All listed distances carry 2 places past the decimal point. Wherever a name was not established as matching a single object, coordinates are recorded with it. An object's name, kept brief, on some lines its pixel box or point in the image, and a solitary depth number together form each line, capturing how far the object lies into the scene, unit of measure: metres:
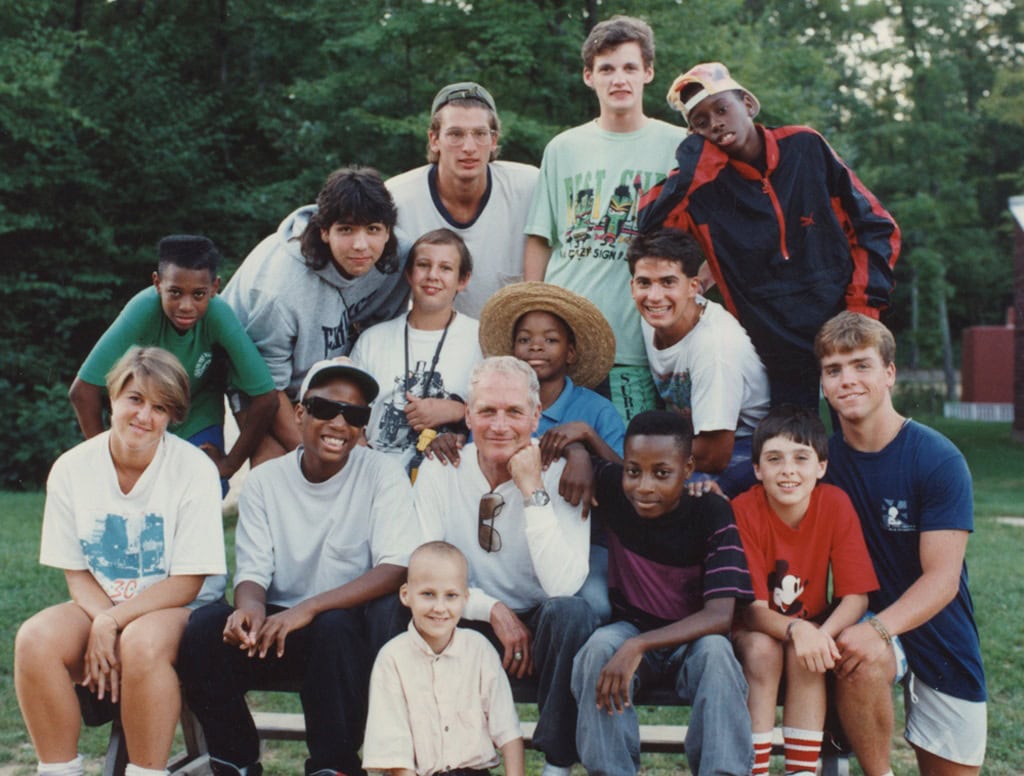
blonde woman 3.51
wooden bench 3.59
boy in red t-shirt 3.41
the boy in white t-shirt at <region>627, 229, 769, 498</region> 3.99
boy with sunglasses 3.56
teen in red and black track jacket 4.19
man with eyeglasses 4.70
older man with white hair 3.50
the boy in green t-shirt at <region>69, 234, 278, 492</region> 4.27
